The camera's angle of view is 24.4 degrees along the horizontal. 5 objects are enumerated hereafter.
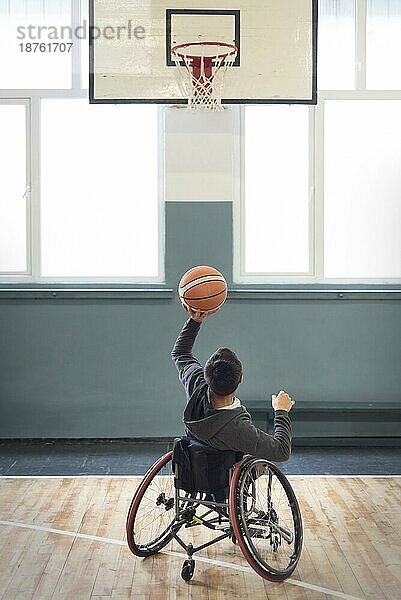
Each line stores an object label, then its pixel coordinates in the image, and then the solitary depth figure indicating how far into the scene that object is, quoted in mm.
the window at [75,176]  6305
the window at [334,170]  6281
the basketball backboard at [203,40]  5559
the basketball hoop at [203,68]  5551
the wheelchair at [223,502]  3473
